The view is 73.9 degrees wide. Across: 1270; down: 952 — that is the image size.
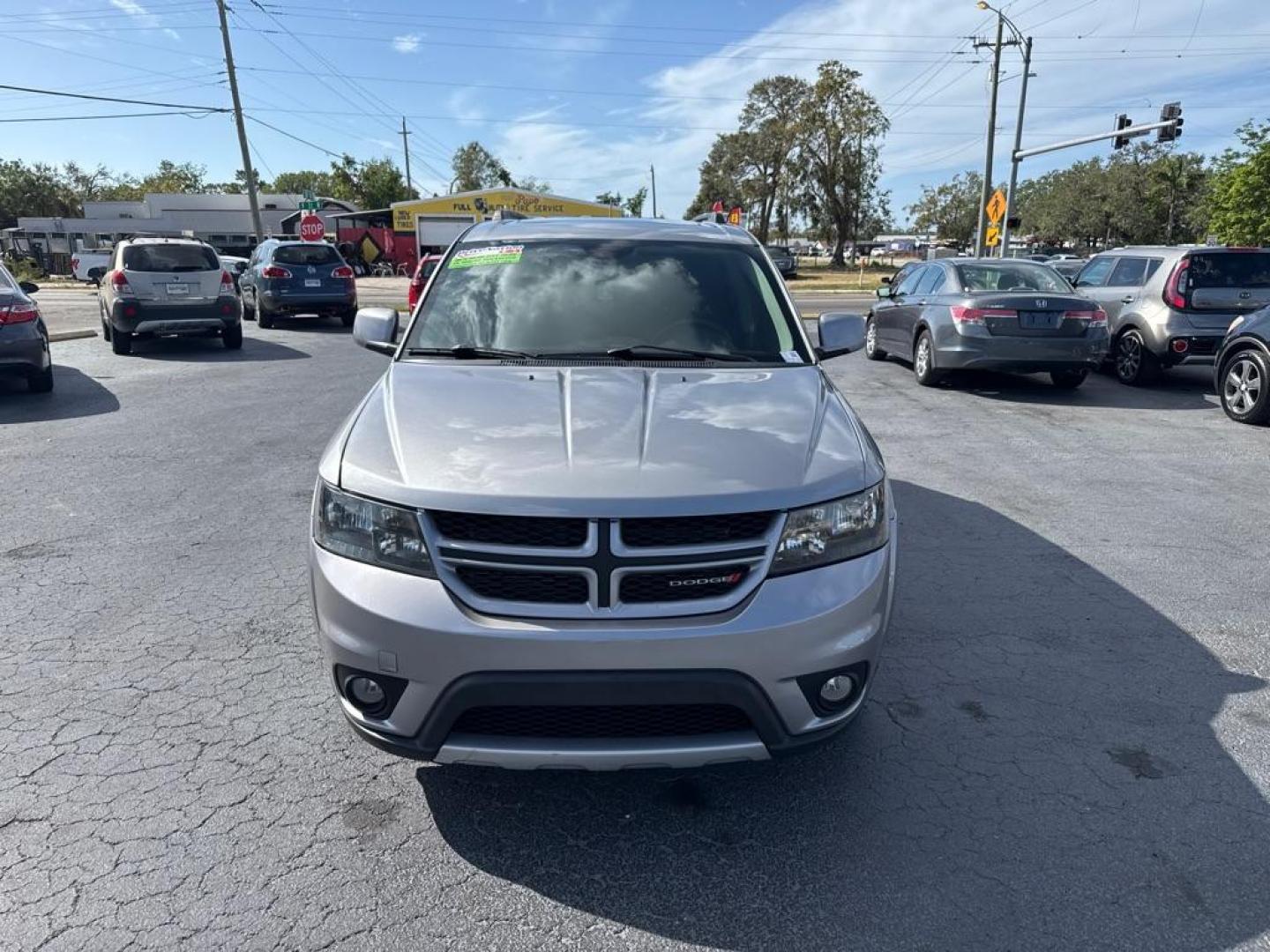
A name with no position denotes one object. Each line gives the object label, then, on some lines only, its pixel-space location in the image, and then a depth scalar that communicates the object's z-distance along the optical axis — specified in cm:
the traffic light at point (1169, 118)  2358
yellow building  4972
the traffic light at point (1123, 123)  2500
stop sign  2552
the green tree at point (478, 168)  9731
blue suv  1683
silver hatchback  988
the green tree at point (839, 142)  5628
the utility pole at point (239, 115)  3186
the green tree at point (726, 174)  6494
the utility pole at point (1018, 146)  2906
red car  1441
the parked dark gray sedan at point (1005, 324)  943
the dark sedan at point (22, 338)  889
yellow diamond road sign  2777
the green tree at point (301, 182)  9144
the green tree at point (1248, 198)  3111
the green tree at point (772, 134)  5938
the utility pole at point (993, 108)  2998
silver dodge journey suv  223
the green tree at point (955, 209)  9594
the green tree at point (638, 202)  9956
